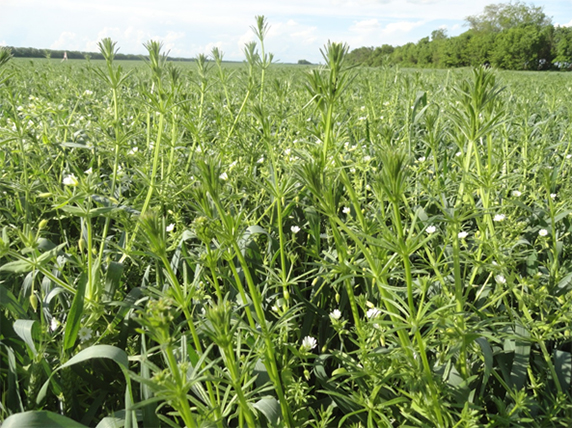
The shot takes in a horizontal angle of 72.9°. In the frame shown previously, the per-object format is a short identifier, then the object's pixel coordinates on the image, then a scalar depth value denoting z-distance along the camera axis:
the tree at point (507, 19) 54.69
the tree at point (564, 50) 47.44
